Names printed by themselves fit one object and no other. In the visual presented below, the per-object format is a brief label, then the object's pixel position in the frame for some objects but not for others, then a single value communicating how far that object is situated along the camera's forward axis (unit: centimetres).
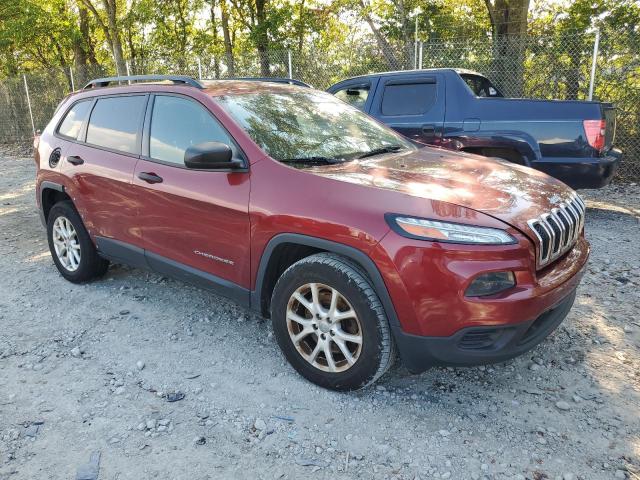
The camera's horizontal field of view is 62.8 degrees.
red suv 249
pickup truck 560
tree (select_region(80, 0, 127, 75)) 1448
